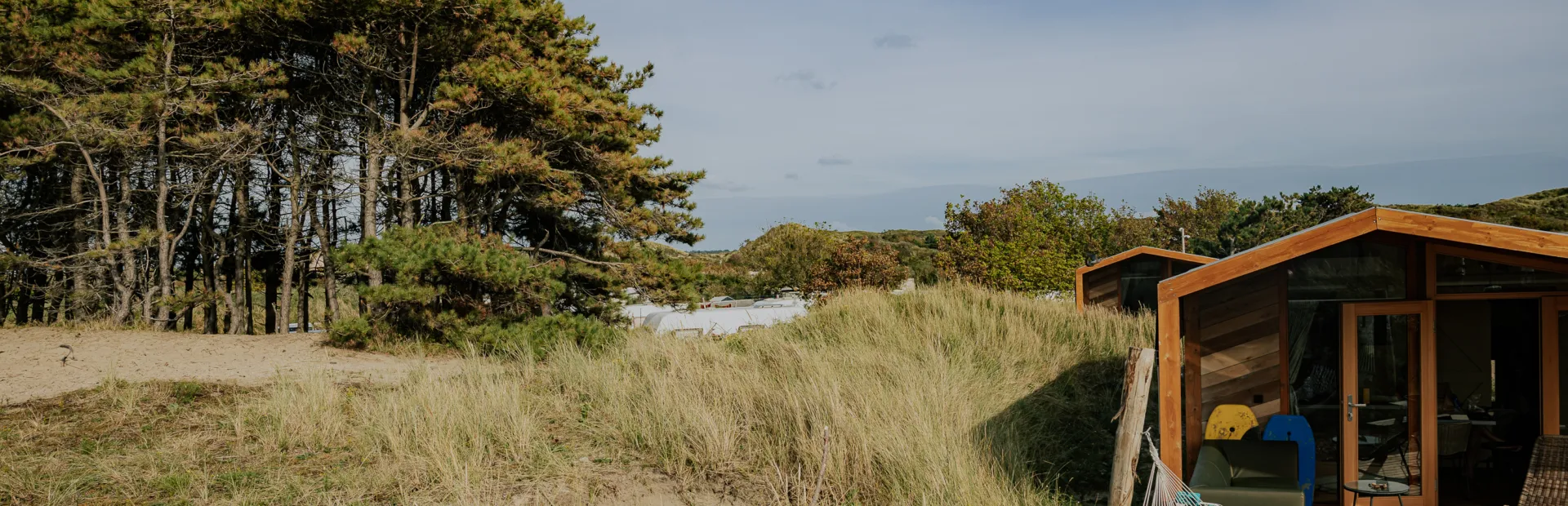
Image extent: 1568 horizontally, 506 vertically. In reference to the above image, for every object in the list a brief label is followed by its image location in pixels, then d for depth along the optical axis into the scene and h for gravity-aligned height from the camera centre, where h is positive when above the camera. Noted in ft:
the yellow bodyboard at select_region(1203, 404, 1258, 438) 22.57 -4.70
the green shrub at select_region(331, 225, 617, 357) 43.75 -2.16
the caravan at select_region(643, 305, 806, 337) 70.44 -5.83
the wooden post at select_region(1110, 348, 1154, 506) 18.86 -4.09
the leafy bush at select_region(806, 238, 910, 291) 68.33 -1.76
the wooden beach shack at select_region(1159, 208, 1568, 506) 20.86 -2.92
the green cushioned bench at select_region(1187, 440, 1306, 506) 20.98 -5.59
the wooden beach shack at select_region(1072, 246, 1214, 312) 49.88 -2.05
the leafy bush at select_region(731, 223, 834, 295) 108.78 -0.78
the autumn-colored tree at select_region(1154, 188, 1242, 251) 138.92 +4.01
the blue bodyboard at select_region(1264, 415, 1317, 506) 22.09 -5.10
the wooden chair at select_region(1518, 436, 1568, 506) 19.57 -5.50
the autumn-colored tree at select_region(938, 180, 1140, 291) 80.69 +0.53
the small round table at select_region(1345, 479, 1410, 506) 21.21 -6.17
